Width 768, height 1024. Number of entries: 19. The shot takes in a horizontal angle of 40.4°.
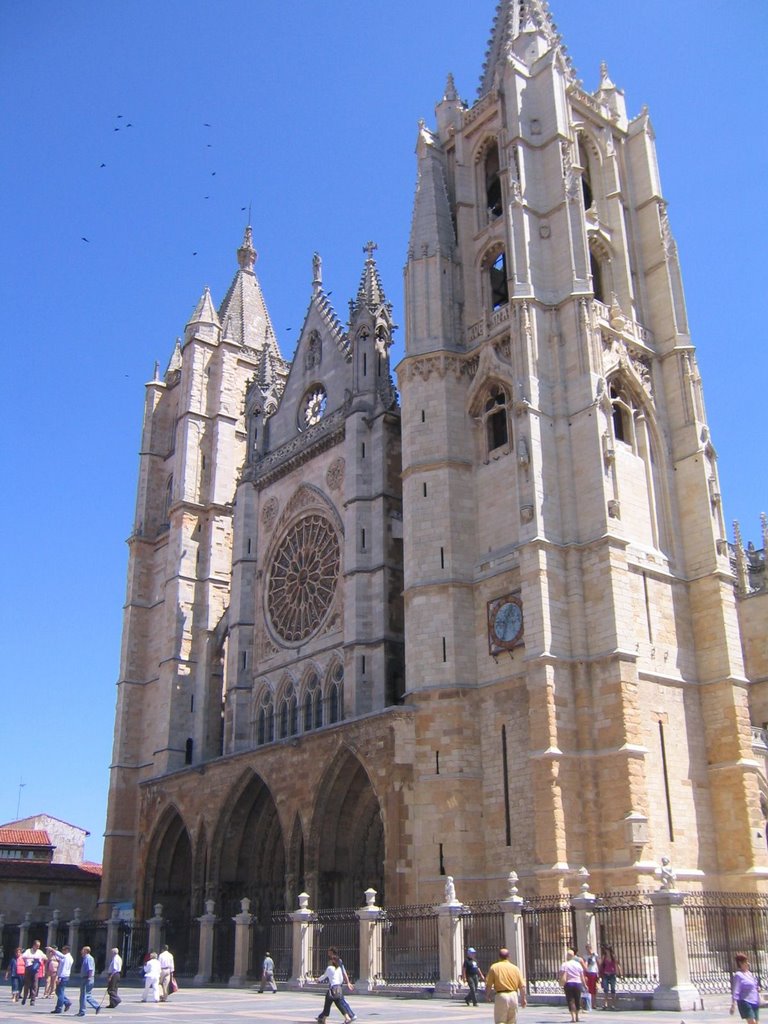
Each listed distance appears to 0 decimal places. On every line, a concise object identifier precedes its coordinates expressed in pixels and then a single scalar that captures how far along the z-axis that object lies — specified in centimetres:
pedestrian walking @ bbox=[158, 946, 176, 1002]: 1983
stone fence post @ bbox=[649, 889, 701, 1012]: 1481
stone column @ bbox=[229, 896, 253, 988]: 2394
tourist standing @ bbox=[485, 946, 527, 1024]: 1023
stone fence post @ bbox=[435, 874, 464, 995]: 1800
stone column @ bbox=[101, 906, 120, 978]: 2997
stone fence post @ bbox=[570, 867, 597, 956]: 1691
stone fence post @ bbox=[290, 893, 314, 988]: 2183
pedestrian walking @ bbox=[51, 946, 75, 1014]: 1739
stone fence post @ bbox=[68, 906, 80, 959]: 3147
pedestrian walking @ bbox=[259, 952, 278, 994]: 2120
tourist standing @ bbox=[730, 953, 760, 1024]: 1130
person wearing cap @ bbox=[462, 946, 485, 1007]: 1652
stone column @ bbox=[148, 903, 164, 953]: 2783
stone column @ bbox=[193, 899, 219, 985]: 2548
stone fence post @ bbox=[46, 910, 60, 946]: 3130
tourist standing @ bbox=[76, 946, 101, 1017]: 1642
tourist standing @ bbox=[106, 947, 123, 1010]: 1947
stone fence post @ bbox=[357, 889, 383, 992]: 1992
